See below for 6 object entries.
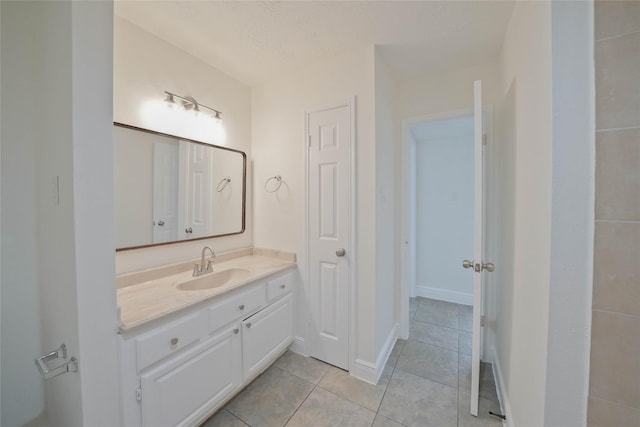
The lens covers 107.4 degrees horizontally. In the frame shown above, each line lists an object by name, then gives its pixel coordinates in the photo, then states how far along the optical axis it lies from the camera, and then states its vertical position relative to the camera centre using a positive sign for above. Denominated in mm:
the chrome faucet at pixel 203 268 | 1697 -430
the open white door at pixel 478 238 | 1390 -160
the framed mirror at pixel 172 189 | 1479 +160
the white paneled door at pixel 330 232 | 1842 -174
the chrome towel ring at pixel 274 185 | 2170 +241
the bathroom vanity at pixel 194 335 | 1084 -718
